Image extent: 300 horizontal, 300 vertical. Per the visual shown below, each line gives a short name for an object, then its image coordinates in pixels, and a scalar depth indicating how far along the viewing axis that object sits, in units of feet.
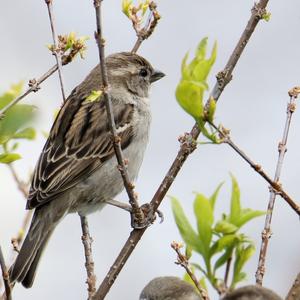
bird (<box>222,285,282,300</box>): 9.03
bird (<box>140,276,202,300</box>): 14.01
